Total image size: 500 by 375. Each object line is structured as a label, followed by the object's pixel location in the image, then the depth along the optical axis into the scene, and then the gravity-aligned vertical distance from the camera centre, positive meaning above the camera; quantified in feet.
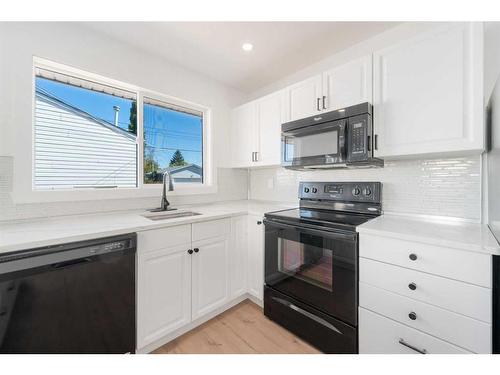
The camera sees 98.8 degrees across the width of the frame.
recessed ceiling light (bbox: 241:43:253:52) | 6.18 +4.12
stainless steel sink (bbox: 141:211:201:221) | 5.81 -0.82
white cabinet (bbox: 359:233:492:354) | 3.23 -1.88
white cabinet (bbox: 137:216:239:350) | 4.72 -2.24
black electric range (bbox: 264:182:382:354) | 4.48 -1.85
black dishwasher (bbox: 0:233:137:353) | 3.34 -1.97
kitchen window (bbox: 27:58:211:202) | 5.27 +1.43
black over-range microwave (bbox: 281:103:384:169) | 4.95 +1.22
